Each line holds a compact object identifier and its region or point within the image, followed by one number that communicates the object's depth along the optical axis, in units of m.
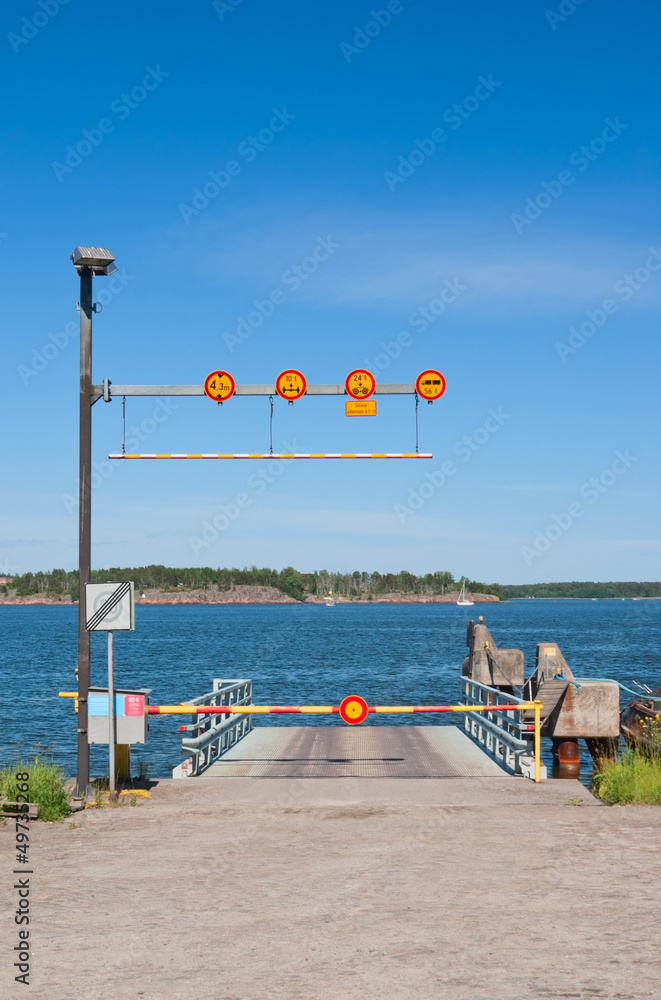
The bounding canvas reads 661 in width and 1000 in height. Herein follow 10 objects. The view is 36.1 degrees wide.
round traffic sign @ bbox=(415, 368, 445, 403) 13.98
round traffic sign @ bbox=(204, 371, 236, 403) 14.03
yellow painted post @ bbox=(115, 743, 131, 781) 13.82
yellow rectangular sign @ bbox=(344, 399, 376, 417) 13.98
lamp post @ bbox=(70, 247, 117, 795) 12.98
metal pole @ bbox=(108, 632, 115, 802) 12.81
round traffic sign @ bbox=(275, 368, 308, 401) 14.01
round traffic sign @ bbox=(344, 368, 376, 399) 13.87
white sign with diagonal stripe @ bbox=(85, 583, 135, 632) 12.85
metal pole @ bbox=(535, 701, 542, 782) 14.21
